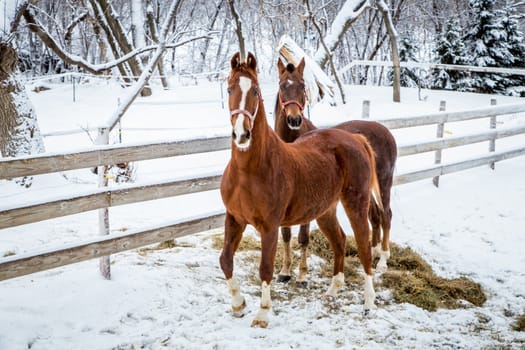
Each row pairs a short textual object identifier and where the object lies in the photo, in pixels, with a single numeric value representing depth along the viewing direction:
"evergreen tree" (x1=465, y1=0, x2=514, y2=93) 18.99
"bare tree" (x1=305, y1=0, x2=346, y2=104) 14.21
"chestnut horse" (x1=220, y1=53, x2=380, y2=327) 3.29
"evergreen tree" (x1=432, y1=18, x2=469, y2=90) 20.16
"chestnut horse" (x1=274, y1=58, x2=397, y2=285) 4.57
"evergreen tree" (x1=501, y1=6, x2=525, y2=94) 18.73
